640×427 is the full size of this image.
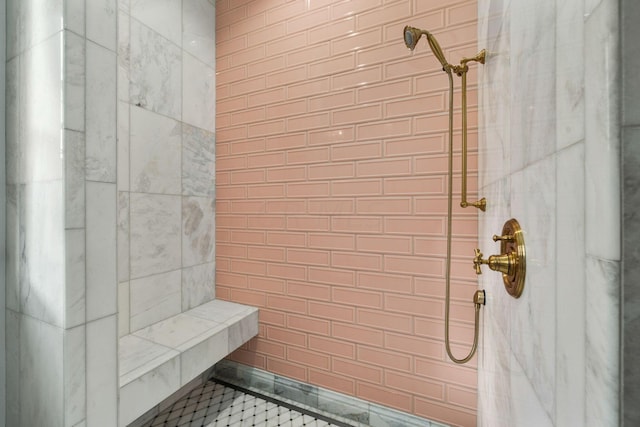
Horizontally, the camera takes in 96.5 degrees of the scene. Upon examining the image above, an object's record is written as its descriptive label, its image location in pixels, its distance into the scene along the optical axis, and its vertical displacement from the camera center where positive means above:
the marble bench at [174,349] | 1.16 -0.67
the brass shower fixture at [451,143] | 1.06 +0.28
